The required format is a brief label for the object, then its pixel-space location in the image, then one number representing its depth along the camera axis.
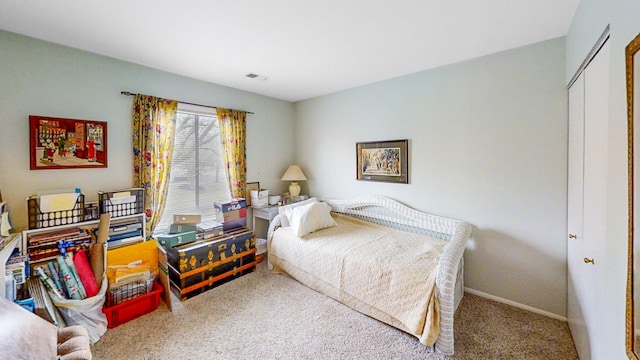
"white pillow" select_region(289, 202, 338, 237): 3.03
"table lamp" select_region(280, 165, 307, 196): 4.07
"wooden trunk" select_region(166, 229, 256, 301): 2.58
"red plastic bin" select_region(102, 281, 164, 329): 2.15
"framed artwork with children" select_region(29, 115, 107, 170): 2.15
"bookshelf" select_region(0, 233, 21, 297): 1.53
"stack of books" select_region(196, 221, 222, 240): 2.92
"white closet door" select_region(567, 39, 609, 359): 1.29
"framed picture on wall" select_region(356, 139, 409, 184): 3.11
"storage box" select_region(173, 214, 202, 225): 2.95
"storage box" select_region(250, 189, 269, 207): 3.71
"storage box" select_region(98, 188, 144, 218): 2.35
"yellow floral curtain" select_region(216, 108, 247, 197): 3.47
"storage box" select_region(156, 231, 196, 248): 2.63
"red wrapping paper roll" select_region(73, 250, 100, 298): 2.07
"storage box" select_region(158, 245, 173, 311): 2.44
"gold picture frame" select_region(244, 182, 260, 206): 3.73
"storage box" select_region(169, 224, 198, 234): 2.80
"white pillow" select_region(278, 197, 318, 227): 3.29
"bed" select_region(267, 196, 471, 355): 1.86
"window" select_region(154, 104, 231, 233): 3.10
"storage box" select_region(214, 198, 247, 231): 3.16
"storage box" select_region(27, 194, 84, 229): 2.00
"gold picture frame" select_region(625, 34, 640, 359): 0.85
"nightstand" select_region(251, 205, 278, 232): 3.53
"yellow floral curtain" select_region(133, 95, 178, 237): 2.70
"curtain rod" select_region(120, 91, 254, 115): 2.59
